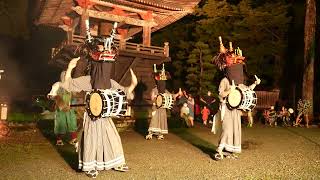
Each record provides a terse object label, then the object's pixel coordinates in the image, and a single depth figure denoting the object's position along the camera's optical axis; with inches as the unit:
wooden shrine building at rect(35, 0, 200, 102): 716.0
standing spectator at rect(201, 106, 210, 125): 692.7
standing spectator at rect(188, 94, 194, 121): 680.1
